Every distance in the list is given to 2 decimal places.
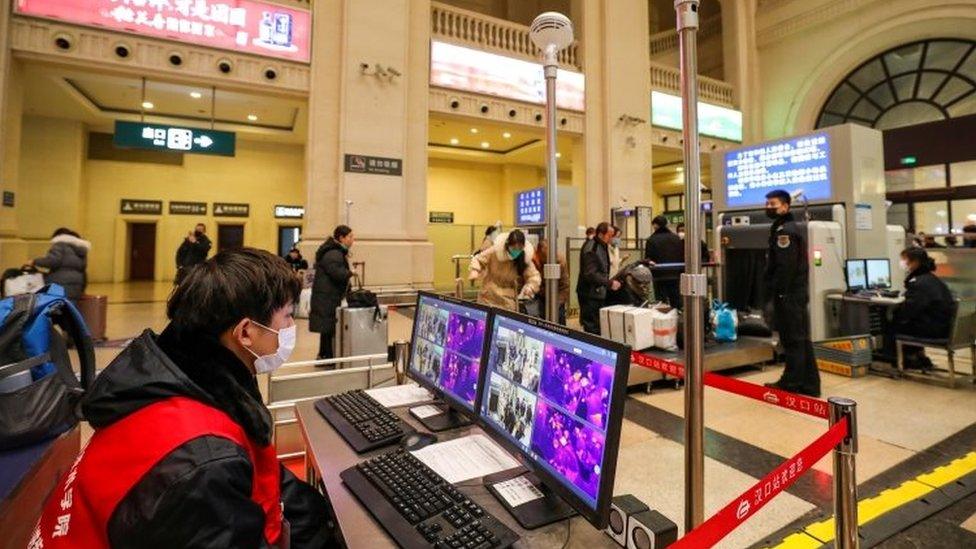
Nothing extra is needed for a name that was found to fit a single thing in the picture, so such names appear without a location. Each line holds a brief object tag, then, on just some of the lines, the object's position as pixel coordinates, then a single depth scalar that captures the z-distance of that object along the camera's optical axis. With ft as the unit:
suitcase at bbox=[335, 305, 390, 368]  14.83
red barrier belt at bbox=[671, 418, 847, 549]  3.14
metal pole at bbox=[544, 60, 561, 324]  7.42
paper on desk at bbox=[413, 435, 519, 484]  4.18
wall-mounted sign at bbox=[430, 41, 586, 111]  30.55
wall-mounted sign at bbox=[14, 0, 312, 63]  22.20
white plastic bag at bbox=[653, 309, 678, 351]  14.62
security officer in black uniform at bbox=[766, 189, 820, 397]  12.89
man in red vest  2.45
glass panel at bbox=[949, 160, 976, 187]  31.42
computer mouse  4.73
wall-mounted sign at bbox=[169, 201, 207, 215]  46.21
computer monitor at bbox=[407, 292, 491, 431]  5.22
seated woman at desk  14.12
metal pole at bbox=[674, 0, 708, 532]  4.61
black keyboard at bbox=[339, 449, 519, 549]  3.18
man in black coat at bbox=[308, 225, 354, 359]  15.29
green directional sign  23.04
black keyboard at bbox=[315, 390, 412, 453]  4.90
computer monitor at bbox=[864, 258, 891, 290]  17.46
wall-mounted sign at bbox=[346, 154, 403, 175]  26.86
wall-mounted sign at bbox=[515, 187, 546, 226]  29.96
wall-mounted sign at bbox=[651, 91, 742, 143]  38.86
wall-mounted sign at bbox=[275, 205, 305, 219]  49.78
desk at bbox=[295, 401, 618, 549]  3.28
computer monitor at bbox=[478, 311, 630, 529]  3.20
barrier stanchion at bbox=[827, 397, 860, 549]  4.39
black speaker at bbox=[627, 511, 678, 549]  2.99
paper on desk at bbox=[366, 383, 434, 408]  6.20
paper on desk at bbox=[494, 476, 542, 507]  3.70
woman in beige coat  14.61
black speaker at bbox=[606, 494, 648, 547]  3.21
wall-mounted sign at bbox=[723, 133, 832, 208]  18.95
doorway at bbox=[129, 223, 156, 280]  46.24
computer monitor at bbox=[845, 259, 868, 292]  17.08
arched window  32.60
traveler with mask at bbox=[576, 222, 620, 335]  17.19
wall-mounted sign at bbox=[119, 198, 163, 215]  44.60
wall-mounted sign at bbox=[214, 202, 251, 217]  47.62
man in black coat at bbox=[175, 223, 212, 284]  26.11
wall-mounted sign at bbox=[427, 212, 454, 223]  50.26
